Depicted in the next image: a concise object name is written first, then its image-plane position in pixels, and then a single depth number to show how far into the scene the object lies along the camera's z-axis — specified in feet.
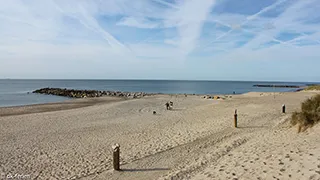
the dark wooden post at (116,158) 25.11
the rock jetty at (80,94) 152.27
